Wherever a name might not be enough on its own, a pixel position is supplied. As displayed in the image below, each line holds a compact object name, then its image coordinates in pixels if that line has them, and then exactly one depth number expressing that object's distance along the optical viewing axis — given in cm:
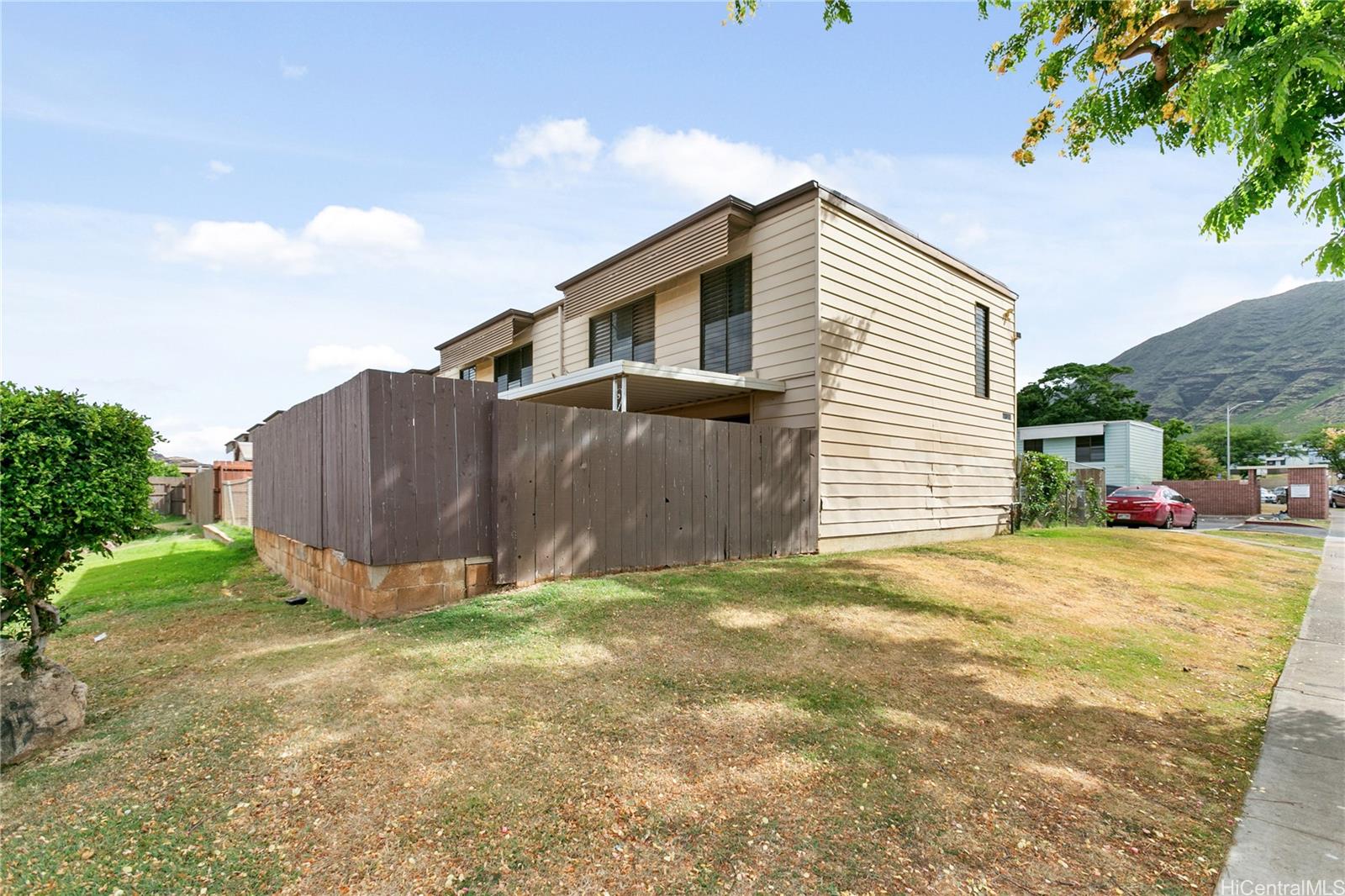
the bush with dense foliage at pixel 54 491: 296
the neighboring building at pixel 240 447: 2587
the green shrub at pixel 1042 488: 1406
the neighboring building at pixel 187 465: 3197
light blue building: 2703
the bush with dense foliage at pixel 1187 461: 4134
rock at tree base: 275
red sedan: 1822
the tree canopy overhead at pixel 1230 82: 263
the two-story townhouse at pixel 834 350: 913
